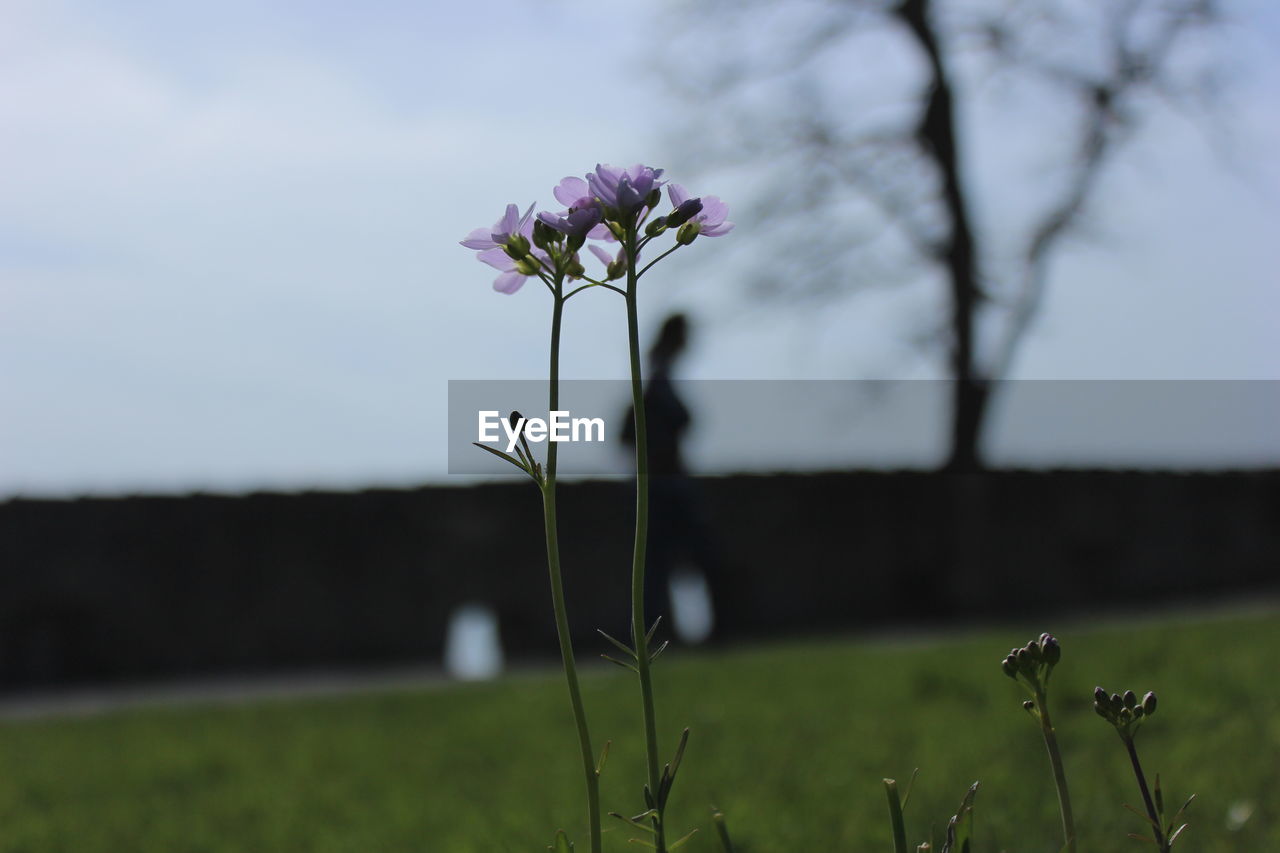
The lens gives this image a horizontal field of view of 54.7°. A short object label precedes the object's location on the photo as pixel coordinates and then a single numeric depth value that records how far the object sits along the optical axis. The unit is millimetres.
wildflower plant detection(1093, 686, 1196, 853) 1364
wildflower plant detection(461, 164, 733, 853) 1333
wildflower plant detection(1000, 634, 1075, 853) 1375
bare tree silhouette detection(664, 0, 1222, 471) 16125
